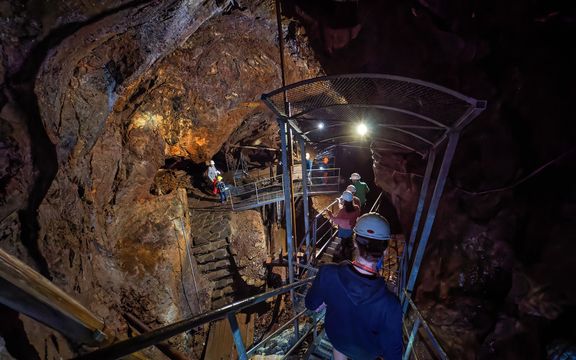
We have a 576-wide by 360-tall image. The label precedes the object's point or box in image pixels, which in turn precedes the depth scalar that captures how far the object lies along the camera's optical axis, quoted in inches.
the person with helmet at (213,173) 593.8
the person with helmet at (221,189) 600.4
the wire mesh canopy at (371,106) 141.6
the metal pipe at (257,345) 124.6
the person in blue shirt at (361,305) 79.9
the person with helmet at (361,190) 394.7
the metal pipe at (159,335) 46.2
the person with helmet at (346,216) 277.6
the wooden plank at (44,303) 48.9
